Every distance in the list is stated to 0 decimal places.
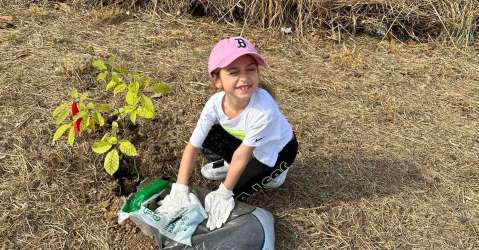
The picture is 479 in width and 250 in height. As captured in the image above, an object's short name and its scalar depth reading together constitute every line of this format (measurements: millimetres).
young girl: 2088
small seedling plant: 2342
